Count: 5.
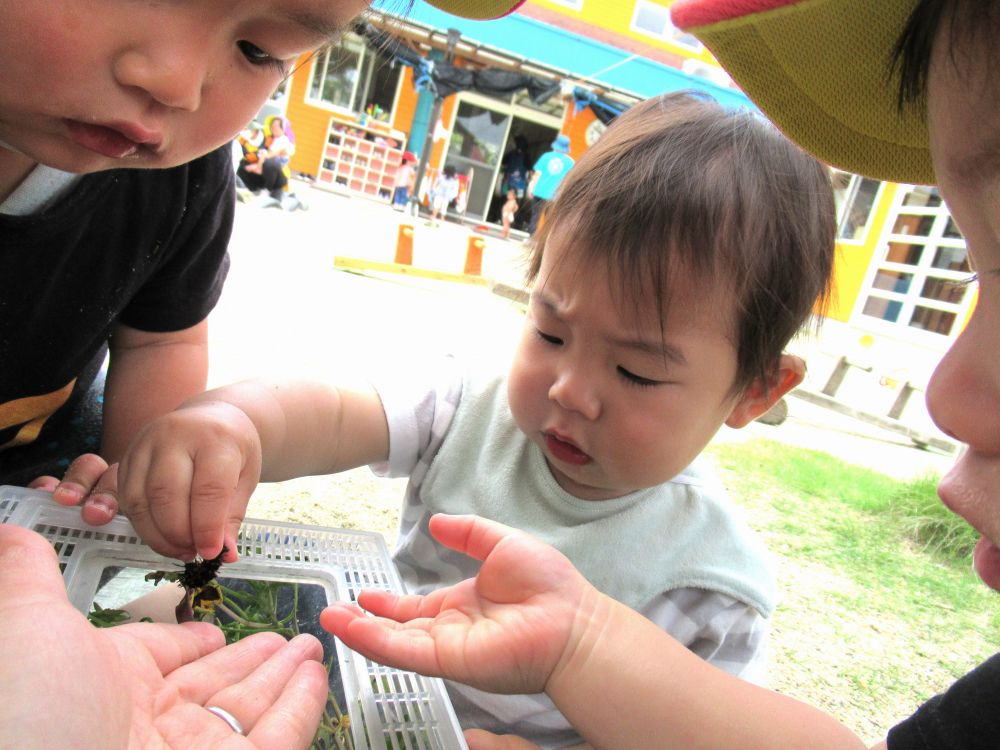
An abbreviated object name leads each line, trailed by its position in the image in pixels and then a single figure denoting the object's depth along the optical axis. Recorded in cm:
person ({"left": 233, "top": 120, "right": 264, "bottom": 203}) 782
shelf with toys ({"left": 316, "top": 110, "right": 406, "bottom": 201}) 1170
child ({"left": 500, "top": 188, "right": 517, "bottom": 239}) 1154
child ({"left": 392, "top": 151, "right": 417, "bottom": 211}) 1123
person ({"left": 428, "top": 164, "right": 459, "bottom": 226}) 1141
